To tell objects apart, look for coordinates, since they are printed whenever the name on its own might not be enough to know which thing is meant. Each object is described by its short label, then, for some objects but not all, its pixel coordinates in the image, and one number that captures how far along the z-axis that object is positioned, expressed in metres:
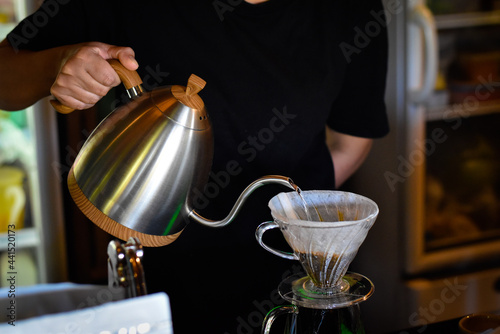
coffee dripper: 0.69
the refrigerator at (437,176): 1.91
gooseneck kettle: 0.75
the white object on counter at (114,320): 0.58
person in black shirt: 1.13
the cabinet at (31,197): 1.79
